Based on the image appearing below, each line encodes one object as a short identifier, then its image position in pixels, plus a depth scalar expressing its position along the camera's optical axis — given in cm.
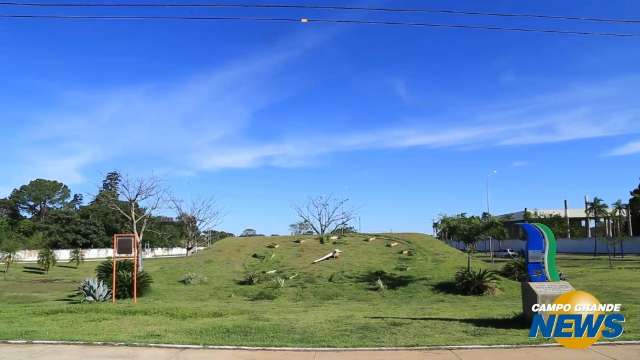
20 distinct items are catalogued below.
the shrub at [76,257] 5740
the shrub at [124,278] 2214
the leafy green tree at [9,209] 14436
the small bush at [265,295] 2352
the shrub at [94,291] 2033
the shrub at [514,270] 2608
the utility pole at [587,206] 9744
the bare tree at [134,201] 4616
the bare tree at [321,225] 4404
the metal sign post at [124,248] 2044
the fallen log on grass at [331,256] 2931
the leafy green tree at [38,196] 14962
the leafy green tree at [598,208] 9162
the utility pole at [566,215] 10903
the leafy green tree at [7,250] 4742
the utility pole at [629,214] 9334
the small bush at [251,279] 2677
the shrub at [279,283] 2544
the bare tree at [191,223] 6500
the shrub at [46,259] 5081
